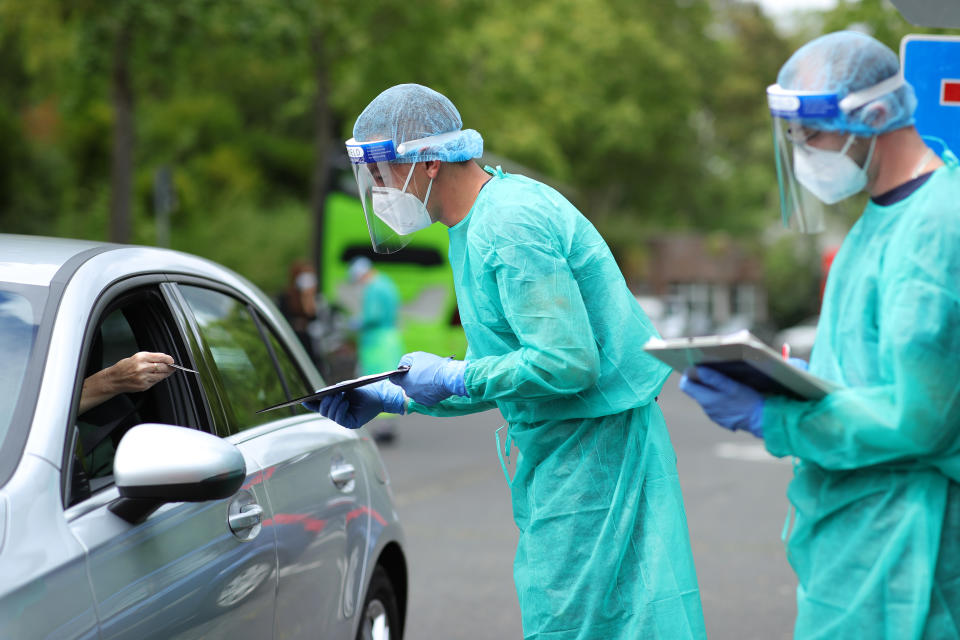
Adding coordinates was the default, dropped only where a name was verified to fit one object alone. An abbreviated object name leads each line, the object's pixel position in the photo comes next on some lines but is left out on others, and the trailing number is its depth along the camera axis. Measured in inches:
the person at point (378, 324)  513.7
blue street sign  192.7
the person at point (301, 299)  605.6
